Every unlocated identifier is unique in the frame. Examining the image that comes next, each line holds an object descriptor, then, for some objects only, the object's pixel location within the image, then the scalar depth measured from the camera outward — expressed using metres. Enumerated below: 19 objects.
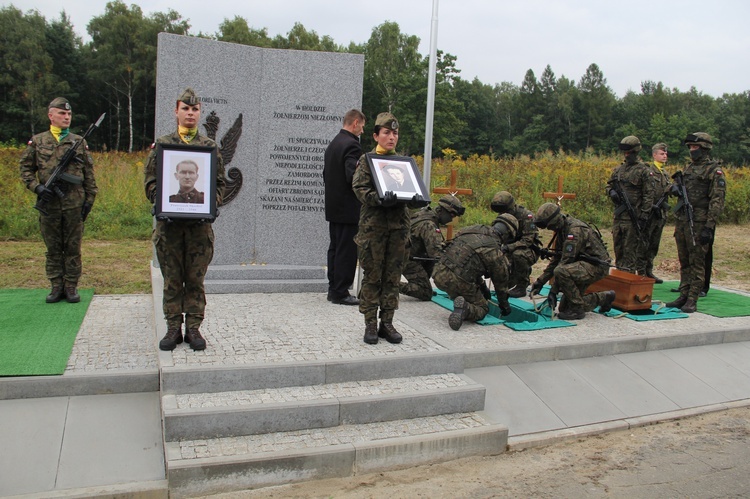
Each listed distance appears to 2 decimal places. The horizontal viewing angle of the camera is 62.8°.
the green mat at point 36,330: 4.70
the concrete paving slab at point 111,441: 3.80
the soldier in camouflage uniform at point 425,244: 7.46
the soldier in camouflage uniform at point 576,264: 7.07
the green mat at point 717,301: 7.94
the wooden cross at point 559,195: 9.10
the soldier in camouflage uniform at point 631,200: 8.81
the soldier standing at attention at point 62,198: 6.44
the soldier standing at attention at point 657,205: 9.36
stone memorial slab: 7.51
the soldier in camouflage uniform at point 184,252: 4.75
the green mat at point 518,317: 6.73
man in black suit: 6.68
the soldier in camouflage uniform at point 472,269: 6.73
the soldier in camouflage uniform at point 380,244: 5.28
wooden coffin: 7.49
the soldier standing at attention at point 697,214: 7.95
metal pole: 7.53
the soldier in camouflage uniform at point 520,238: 7.77
